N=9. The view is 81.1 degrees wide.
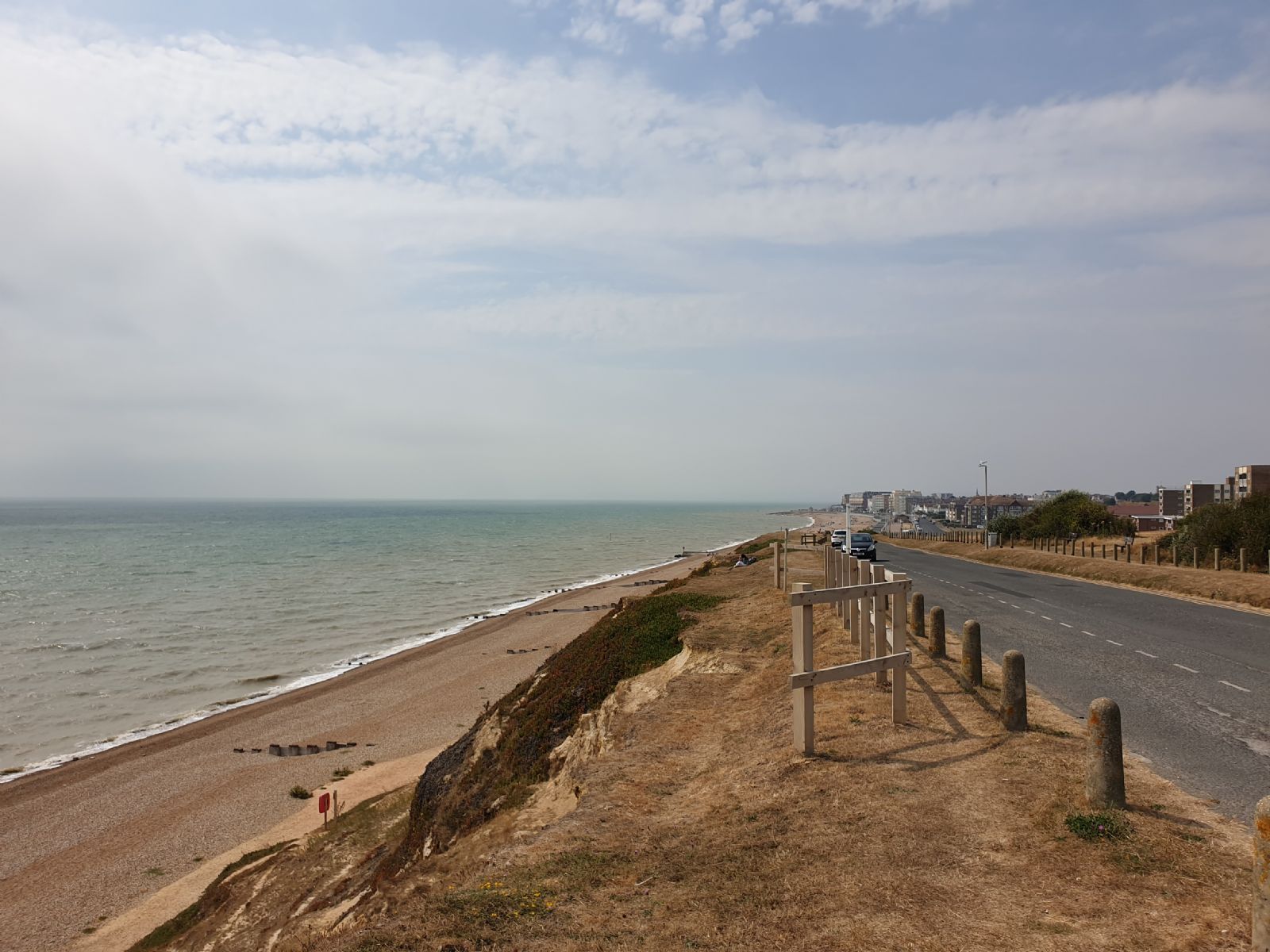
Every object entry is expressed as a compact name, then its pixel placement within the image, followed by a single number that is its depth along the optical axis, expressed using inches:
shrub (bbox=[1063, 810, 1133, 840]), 211.9
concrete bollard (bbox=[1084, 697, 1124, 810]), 225.5
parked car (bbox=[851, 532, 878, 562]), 1494.8
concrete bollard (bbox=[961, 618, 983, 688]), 383.9
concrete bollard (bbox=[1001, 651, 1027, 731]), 310.0
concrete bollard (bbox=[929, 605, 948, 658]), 458.6
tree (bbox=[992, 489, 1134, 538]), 2171.5
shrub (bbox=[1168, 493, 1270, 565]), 1127.0
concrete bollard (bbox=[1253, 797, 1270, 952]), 150.3
